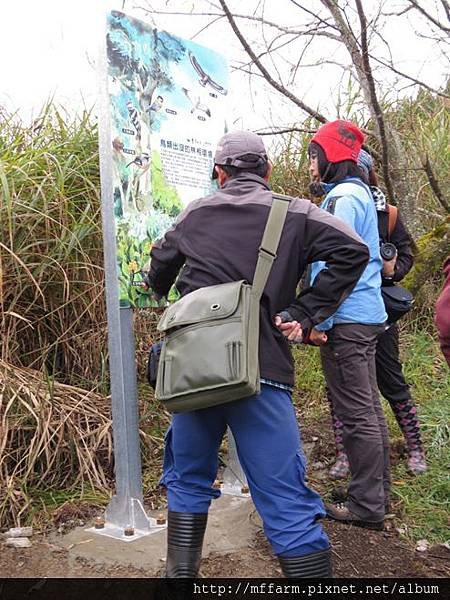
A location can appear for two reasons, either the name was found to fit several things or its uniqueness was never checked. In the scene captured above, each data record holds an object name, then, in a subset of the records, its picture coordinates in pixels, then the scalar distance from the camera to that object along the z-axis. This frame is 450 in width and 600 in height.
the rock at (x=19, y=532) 3.52
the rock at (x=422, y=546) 3.54
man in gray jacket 2.56
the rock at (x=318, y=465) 4.63
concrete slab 3.27
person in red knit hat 3.55
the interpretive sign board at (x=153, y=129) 3.51
